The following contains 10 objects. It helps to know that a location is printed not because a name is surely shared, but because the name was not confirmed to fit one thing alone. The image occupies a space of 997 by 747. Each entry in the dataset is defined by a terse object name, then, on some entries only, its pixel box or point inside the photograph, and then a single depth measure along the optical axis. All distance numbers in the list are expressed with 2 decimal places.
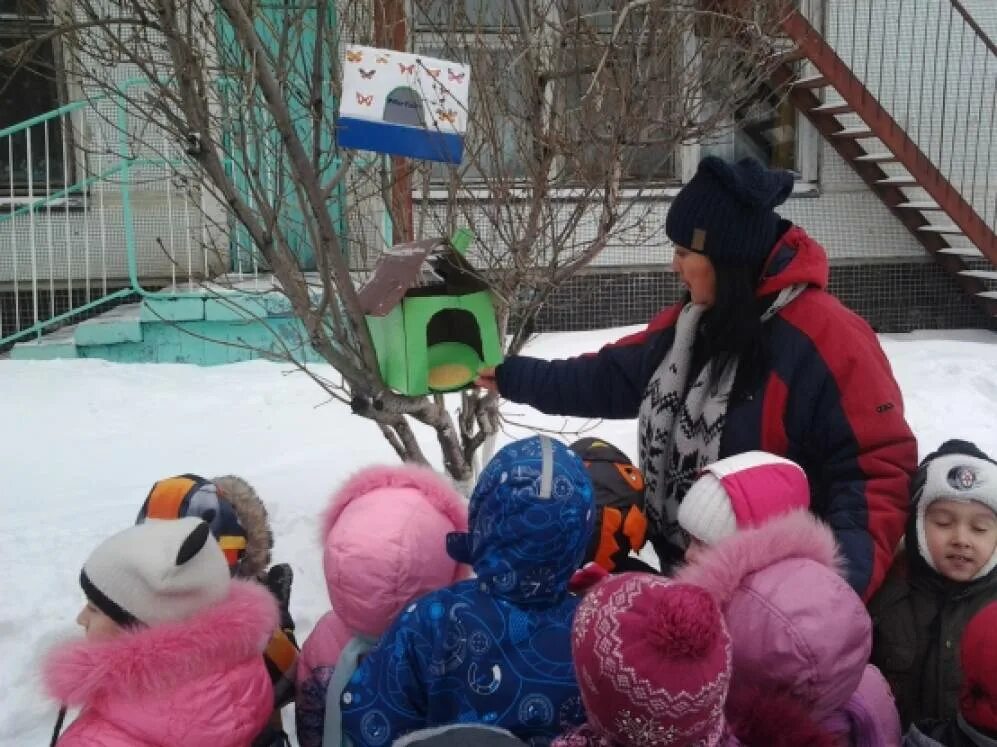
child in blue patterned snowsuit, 1.52
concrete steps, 6.52
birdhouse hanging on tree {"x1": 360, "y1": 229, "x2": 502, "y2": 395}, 2.14
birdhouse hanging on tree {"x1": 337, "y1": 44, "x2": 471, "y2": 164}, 2.08
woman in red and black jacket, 1.86
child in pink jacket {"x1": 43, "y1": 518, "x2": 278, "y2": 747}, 1.58
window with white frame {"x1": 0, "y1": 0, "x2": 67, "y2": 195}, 7.31
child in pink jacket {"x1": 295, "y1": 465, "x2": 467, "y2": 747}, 1.79
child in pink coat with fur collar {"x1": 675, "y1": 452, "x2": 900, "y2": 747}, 1.48
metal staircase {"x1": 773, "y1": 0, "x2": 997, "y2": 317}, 7.73
